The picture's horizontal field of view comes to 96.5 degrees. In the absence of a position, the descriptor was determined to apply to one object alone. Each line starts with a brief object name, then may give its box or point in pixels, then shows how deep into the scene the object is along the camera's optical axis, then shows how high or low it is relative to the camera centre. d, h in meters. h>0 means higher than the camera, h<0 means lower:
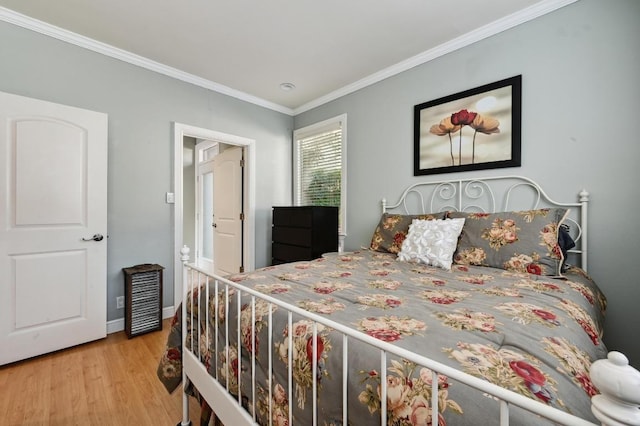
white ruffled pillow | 1.85 -0.21
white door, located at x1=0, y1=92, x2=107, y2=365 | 2.02 -0.14
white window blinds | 3.36 +0.58
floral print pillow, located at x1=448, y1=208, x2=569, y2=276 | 1.63 -0.18
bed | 0.61 -0.37
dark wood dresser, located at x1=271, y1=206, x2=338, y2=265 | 3.01 -0.25
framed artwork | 2.14 +0.68
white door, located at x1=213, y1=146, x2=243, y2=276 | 3.81 -0.02
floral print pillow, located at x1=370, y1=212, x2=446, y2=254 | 2.29 -0.17
